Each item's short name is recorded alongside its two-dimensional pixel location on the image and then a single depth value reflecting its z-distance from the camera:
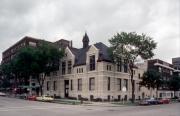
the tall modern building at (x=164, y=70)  100.26
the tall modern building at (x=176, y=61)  136.07
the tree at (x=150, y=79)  70.81
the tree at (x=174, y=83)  89.86
